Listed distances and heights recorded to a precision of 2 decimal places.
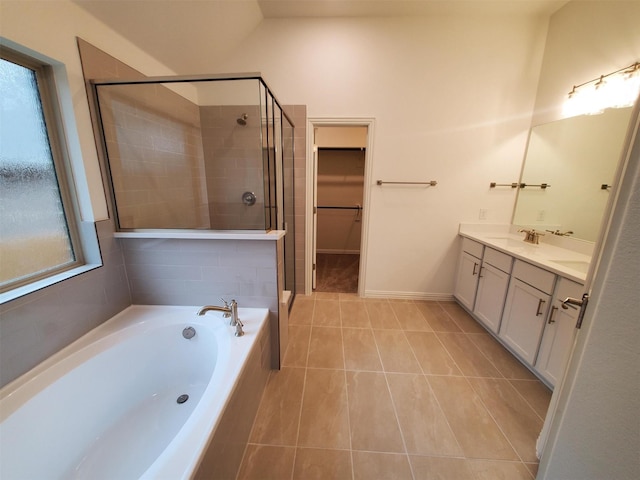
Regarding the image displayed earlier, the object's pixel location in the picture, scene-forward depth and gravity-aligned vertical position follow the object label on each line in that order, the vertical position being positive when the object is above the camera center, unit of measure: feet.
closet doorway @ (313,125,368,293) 13.48 -0.49
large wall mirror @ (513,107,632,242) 5.75 +0.69
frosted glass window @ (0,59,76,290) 3.43 -0.03
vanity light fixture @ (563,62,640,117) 5.29 +2.57
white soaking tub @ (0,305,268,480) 2.90 -3.23
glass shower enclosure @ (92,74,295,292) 4.99 +0.98
